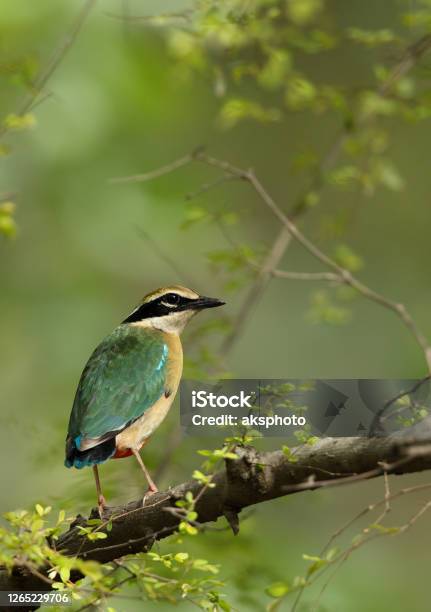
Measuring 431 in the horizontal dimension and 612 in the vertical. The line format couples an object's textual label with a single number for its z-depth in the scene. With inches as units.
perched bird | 253.8
